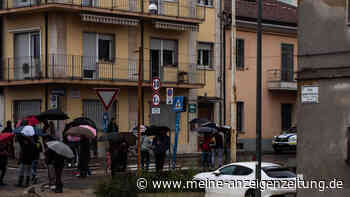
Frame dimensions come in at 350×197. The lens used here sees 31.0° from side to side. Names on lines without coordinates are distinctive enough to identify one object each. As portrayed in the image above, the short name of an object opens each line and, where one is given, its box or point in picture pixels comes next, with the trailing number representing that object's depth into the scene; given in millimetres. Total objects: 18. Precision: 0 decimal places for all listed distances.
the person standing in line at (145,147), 24192
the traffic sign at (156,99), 21047
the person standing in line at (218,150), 26625
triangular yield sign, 19234
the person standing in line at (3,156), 19953
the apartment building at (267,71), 38812
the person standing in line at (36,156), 20927
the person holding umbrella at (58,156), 18078
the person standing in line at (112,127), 30278
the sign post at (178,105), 23297
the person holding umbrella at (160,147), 22828
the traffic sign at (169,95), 23328
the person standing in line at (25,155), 20172
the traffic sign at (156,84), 21094
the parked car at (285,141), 35781
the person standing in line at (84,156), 22880
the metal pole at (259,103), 12805
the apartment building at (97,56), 31312
